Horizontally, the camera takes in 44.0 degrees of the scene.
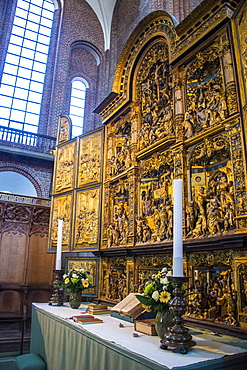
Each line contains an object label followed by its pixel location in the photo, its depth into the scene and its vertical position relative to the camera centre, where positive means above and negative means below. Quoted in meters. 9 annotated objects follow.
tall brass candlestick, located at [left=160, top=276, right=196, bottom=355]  2.56 -0.48
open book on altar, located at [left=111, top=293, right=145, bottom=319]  3.83 -0.46
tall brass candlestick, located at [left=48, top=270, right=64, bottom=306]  5.55 -0.40
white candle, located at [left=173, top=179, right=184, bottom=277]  2.75 +0.35
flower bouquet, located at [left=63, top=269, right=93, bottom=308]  5.16 -0.25
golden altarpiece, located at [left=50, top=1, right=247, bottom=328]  4.01 +1.87
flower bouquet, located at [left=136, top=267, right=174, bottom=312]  3.00 -0.22
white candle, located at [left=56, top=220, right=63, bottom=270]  5.49 +0.42
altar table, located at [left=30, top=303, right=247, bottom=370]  2.38 -0.67
